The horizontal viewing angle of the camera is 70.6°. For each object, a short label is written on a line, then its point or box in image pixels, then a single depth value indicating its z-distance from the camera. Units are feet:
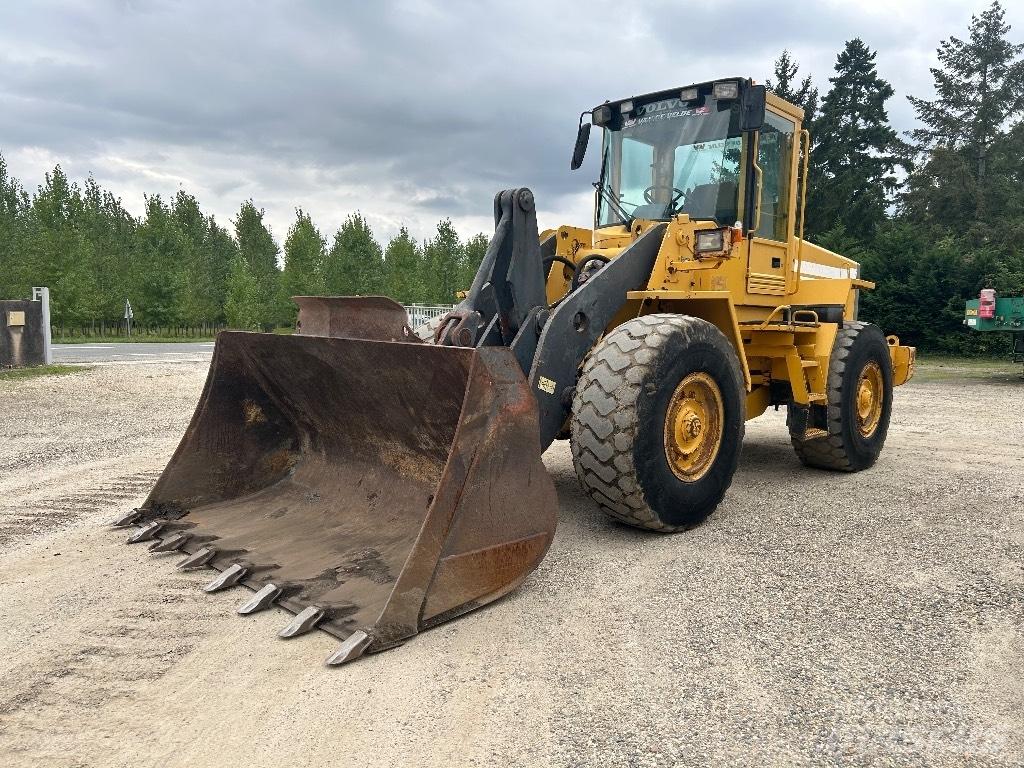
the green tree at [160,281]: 114.93
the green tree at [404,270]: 117.19
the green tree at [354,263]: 117.80
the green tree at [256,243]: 152.87
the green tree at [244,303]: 118.93
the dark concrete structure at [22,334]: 46.65
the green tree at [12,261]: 94.07
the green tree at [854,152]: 97.96
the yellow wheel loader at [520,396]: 10.58
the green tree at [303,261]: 118.32
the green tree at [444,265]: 125.08
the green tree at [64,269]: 96.73
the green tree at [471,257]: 125.29
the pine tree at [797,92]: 106.11
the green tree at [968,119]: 98.43
